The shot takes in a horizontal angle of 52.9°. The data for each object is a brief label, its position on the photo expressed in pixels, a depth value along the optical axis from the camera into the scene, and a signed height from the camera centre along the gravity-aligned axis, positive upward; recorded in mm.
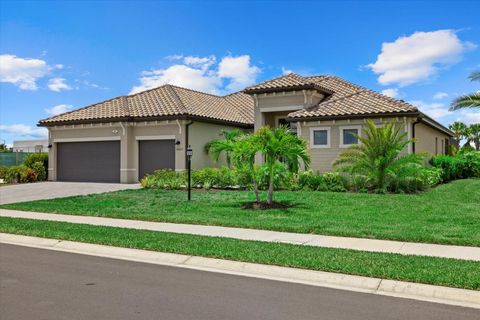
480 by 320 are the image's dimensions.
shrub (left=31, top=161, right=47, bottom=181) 29688 -216
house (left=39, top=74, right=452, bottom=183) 23234 +2215
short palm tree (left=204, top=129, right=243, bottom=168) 15438 +586
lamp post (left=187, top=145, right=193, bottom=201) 17380 +407
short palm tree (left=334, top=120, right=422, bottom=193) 18906 +281
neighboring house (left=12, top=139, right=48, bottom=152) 54375 +2578
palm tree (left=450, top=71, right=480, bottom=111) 22231 +2968
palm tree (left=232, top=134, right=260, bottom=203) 15156 +385
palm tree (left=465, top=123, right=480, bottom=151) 62531 +4033
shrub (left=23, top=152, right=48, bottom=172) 30203 +412
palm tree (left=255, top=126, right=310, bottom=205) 15164 +572
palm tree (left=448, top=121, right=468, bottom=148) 63250 +4719
